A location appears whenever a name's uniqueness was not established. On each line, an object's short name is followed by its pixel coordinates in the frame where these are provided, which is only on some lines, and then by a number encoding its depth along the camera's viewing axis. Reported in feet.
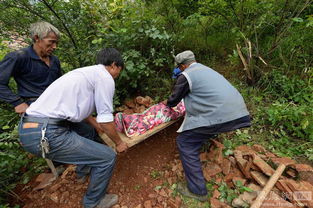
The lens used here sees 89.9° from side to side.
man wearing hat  6.31
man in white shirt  5.20
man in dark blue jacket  6.06
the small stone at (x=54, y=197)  6.84
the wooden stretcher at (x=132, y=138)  7.05
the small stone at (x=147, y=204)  6.48
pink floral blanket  7.79
